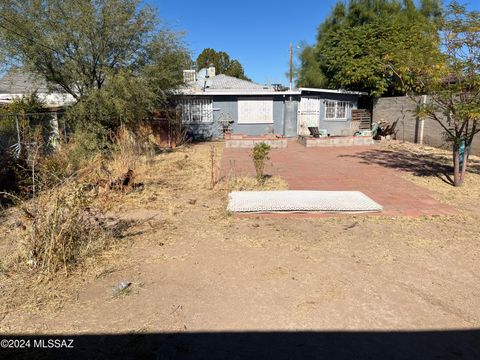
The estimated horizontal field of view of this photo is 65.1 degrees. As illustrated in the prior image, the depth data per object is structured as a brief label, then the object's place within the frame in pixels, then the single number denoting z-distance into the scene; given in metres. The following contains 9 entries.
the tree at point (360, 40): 19.67
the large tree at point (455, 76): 7.60
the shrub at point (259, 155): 8.42
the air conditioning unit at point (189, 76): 16.97
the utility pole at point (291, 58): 28.50
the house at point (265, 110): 19.47
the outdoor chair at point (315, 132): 17.93
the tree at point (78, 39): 11.12
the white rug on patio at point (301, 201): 6.37
